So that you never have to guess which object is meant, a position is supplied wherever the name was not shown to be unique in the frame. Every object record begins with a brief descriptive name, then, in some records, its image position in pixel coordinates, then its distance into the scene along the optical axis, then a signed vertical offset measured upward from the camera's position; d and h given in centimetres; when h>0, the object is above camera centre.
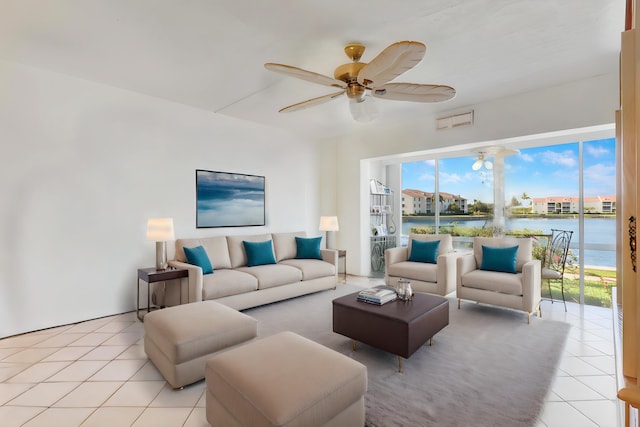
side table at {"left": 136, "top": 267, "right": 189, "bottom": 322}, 346 -67
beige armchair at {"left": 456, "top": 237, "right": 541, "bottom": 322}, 352 -78
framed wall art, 466 +24
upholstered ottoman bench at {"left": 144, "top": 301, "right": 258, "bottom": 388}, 218 -90
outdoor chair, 442 -59
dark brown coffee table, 245 -92
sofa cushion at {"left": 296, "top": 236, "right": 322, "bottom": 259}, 517 -57
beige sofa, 366 -80
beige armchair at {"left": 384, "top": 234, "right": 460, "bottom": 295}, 428 -80
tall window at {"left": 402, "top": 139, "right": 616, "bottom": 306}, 428 +18
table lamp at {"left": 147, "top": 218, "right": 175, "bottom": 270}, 367 -22
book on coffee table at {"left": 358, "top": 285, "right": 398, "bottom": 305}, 289 -78
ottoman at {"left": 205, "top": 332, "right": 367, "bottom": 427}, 144 -86
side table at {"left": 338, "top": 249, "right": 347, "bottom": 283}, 540 -70
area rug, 194 -124
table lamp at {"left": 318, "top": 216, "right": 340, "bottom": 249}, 560 -17
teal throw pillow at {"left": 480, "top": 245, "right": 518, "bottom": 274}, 392 -60
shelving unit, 630 -21
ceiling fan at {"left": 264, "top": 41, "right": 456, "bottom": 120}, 206 +106
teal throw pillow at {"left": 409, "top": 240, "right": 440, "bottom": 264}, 470 -59
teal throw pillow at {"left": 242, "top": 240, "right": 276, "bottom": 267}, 459 -58
